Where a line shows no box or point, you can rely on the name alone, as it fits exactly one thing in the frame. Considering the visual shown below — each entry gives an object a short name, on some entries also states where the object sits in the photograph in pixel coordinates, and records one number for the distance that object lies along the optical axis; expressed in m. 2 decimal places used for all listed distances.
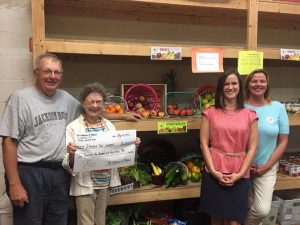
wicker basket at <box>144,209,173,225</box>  2.57
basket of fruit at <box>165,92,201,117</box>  2.48
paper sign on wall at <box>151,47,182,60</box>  2.24
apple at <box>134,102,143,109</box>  2.51
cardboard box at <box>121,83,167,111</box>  2.63
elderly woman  1.84
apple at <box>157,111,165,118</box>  2.40
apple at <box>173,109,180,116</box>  2.47
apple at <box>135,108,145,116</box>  2.38
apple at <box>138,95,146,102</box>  2.57
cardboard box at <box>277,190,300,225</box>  2.82
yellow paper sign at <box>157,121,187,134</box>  2.31
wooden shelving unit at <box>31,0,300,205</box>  2.06
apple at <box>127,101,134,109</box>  2.53
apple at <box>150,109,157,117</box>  2.41
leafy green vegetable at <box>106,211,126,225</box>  2.38
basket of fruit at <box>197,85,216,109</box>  2.71
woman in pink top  1.99
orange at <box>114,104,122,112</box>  2.31
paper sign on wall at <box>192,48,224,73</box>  2.33
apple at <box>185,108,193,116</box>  2.48
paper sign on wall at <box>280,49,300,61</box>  2.52
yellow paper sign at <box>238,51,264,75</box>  2.39
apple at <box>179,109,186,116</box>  2.47
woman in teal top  2.21
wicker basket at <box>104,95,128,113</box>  2.38
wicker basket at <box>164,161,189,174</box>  2.53
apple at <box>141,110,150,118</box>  2.35
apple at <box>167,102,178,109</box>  2.54
